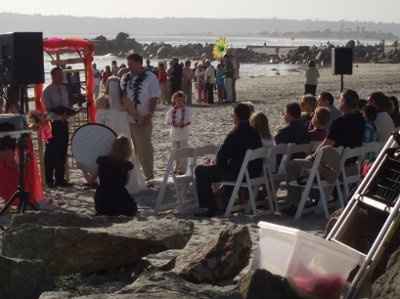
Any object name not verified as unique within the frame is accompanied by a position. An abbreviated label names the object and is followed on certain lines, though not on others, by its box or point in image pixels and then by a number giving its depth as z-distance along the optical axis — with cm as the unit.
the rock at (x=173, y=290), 700
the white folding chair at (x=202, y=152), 1258
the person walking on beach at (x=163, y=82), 3407
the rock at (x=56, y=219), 944
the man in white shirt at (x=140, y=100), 1440
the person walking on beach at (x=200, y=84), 3506
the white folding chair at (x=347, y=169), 1173
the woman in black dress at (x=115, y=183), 1150
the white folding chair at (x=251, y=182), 1174
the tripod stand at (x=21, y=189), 1173
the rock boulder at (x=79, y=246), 849
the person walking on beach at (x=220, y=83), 3416
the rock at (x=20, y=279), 761
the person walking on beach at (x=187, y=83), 3341
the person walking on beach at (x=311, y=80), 3147
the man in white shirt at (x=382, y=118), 1255
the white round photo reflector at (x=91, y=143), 1343
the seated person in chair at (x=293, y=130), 1274
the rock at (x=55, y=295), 723
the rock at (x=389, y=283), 617
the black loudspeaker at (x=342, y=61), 2411
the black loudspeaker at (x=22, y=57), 1302
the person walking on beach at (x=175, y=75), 3295
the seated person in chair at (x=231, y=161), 1186
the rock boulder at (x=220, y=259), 783
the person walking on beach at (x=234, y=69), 3413
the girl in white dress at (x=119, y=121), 1398
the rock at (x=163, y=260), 849
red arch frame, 1635
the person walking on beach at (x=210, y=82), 3391
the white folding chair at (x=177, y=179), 1244
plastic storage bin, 674
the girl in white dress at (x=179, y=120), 1521
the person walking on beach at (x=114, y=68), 3525
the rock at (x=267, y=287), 672
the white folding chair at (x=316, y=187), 1155
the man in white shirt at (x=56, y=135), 1458
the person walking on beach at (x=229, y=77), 3357
